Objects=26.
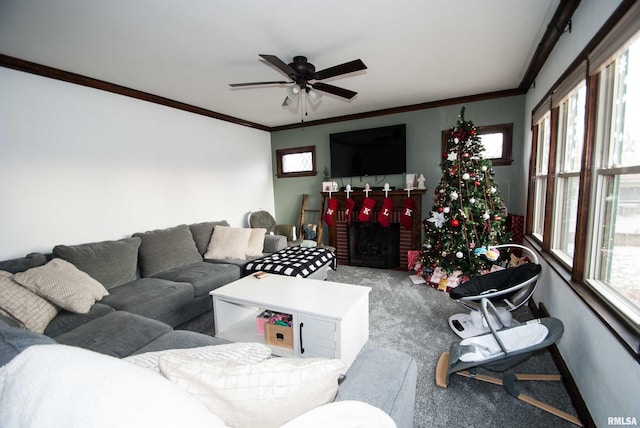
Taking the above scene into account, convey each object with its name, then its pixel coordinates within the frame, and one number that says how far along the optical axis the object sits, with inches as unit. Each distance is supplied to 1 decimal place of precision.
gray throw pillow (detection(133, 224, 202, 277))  117.9
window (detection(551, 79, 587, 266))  83.5
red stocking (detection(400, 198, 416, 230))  166.2
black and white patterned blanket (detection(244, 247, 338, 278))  121.0
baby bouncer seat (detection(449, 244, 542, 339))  83.7
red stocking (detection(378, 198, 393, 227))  170.6
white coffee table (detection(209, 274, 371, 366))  76.5
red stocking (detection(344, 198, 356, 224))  182.7
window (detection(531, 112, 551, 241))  116.5
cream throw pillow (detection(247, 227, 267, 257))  146.9
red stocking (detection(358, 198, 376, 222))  175.9
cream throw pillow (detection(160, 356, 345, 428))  30.6
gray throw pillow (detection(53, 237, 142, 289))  96.7
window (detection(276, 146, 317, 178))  204.6
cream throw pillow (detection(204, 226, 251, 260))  141.1
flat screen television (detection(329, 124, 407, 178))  173.0
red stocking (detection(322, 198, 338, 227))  187.6
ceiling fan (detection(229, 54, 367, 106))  81.8
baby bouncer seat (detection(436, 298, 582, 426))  63.8
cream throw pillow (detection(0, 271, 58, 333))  69.8
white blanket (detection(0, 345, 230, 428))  22.5
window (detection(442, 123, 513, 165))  152.1
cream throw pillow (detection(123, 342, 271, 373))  41.8
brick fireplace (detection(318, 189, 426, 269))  166.7
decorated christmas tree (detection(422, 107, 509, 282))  129.5
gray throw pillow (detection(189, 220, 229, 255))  144.8
